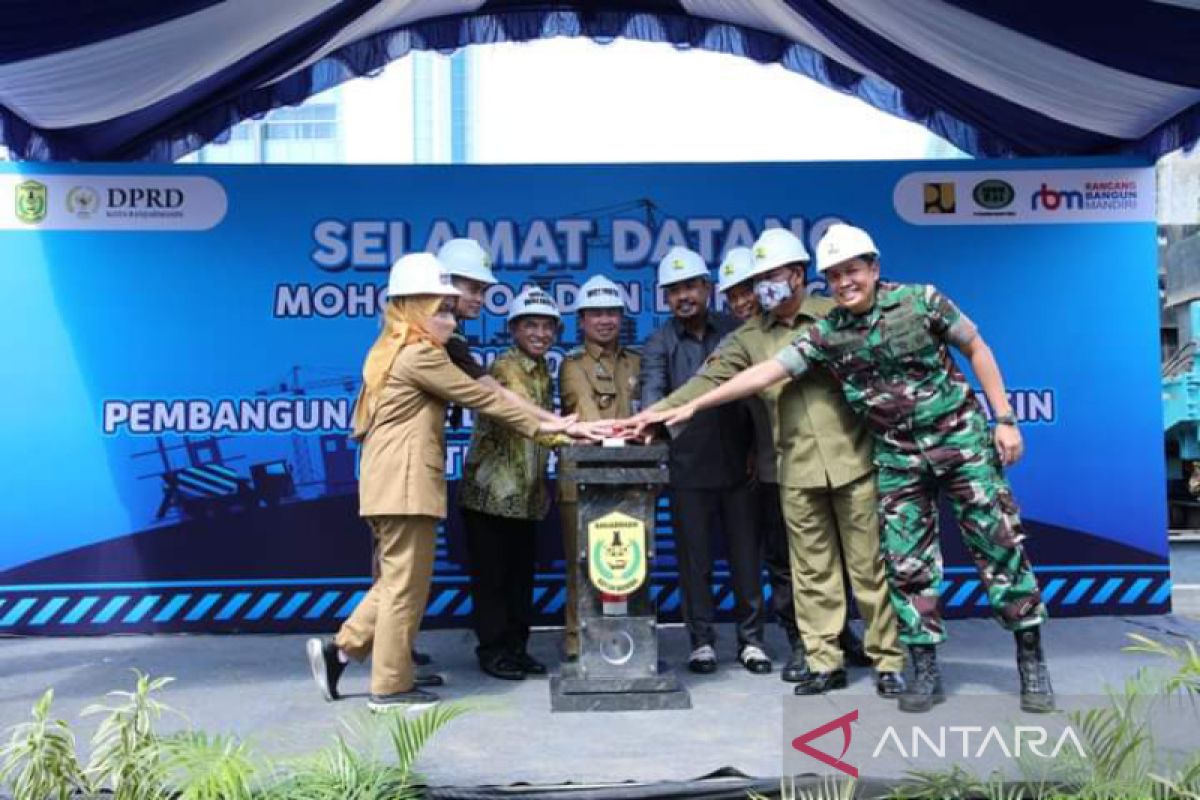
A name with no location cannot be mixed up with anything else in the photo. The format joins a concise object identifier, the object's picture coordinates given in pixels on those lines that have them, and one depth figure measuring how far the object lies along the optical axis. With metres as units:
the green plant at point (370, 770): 2.57
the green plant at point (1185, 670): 2.63
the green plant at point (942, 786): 2.76
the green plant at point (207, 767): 2.45
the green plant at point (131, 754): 2.61
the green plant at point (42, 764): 2.62
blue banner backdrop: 5.20
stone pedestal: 3.83
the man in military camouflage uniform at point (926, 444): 3.57
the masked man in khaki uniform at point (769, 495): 4.30
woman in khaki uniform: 3.71
